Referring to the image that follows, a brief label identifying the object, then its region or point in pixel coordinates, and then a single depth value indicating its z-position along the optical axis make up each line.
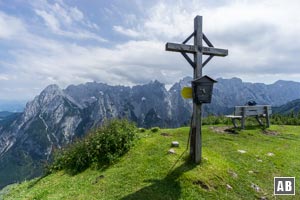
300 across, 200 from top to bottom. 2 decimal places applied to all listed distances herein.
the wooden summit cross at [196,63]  5.14
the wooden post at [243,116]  9.28
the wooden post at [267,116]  10.00
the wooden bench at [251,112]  9.33
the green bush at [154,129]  8.39
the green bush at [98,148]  5.93
